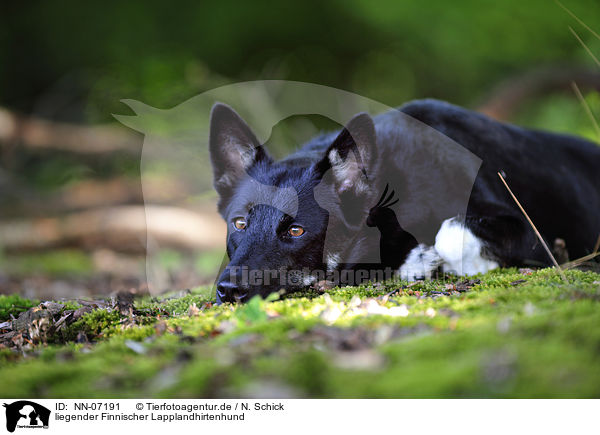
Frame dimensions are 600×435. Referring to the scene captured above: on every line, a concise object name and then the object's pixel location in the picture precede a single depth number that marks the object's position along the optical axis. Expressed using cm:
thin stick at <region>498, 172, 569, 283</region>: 297
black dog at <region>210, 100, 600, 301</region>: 353
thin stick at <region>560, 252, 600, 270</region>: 360
